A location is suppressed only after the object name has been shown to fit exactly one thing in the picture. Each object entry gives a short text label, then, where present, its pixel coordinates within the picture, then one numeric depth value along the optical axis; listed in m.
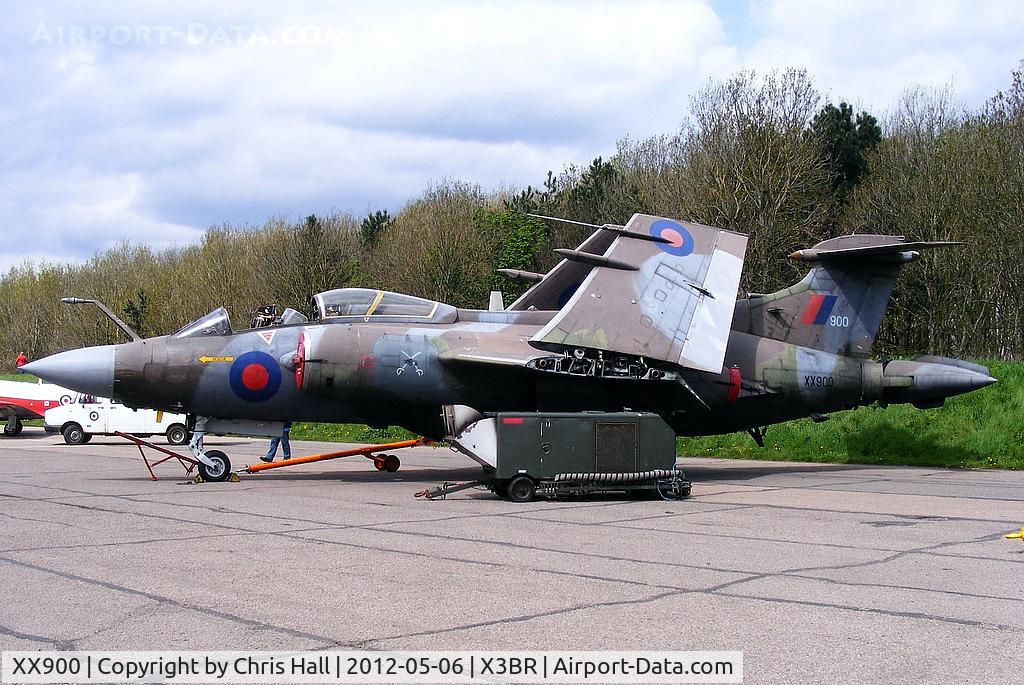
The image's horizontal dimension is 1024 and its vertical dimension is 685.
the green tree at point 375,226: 55.78
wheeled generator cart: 13.17
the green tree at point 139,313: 55.97
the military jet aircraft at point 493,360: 15.17
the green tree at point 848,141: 41.97
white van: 29.75
